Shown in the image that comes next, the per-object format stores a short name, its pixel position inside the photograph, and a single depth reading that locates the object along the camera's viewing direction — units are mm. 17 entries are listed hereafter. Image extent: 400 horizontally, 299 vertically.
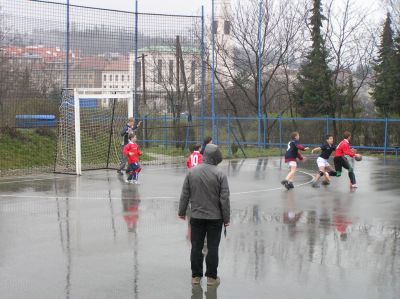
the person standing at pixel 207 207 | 7254
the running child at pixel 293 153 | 16047
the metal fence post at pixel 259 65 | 31762
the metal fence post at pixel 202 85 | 27739
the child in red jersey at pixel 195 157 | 11952
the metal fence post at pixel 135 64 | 24938
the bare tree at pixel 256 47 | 36938
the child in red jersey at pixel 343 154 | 16500
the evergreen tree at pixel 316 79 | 37812
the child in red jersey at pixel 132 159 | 16797
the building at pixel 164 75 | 27656
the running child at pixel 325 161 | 16688
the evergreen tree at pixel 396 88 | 34669
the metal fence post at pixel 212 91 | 28333
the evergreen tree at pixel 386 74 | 35250
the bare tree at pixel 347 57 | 38625
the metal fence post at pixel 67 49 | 22250
